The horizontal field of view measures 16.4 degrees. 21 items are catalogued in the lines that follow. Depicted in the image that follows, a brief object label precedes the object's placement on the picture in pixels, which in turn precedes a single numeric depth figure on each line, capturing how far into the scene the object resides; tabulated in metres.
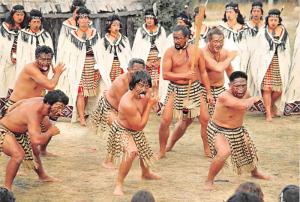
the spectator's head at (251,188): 7.18
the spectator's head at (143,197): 6.65
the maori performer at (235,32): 15.51
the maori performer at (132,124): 9.91
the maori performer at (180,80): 11.71
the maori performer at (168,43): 15.00
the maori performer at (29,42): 14.57
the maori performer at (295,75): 15.38
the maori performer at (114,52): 14.80
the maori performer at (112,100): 11.08
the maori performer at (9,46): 14.61
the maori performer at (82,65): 14.84
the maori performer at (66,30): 14.87
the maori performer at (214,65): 11.58
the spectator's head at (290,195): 6.55
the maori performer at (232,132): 10.01
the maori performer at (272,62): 15.04
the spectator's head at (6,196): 6.54
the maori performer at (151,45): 15.43
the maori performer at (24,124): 9.62
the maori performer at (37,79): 10.94
